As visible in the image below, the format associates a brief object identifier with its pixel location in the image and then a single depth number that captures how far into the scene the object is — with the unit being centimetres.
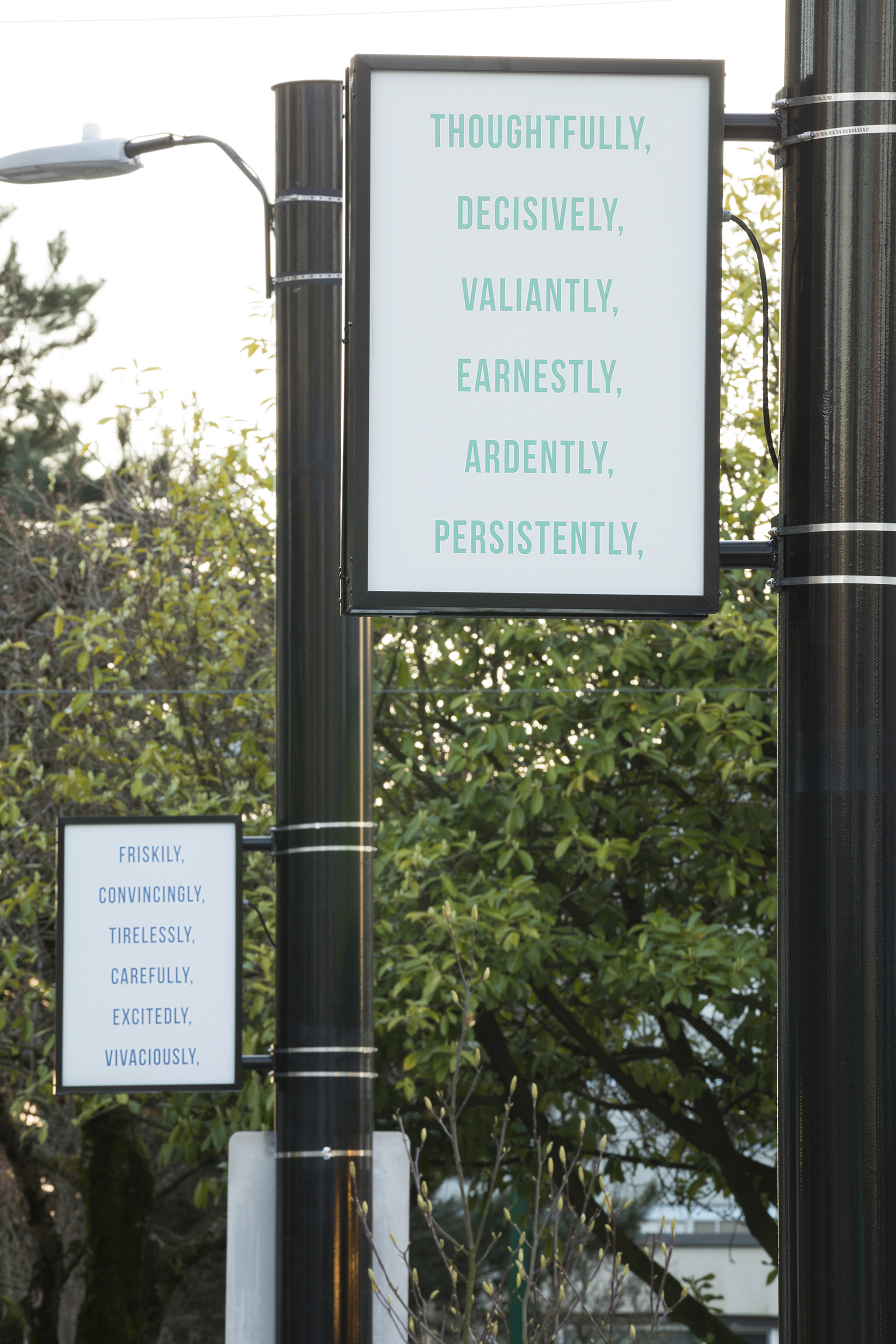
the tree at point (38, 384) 4194
